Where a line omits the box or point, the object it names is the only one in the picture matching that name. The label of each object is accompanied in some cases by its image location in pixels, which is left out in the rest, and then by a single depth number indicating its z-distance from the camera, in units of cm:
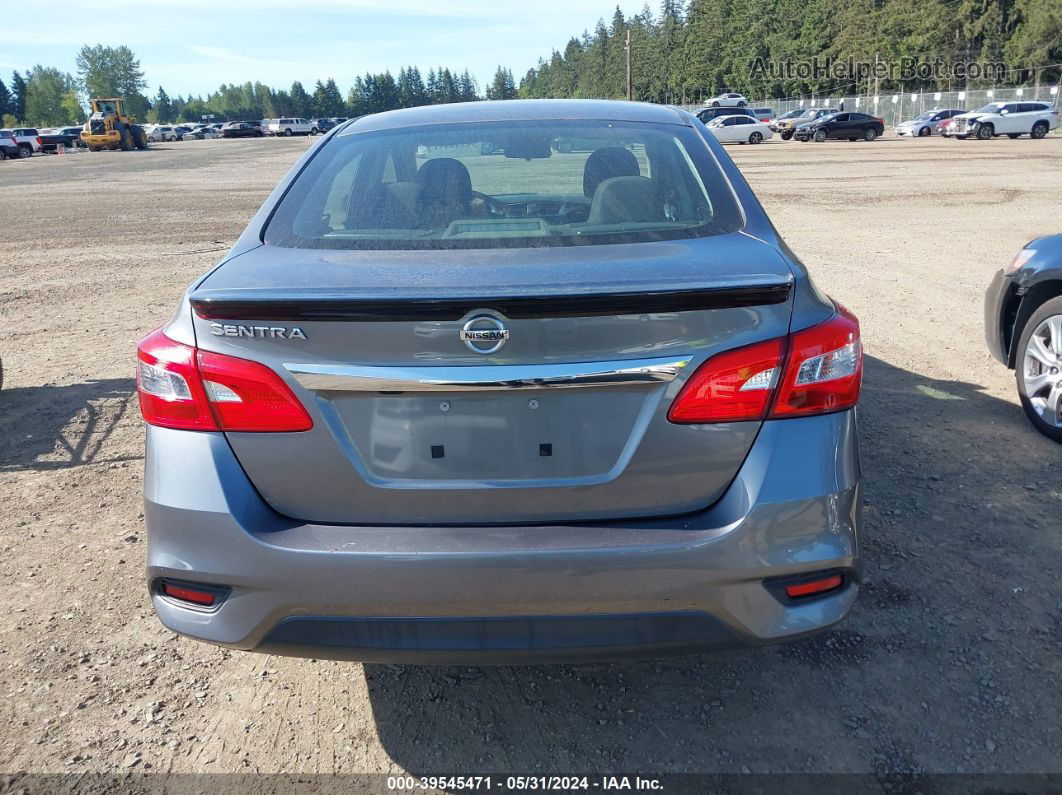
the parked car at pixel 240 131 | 8725
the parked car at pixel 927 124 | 4697
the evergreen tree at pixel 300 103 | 16475
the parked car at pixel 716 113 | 4860
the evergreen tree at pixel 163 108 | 17889
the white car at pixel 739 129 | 4569
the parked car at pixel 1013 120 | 3972
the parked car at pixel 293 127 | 8900
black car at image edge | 459
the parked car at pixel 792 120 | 5022
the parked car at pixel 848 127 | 4519
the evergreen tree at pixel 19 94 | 14362
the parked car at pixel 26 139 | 5634
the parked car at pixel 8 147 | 5431
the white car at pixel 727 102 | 6775
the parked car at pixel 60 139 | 6296
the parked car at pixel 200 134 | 9265
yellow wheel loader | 5938
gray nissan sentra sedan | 202
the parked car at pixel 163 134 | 8756
